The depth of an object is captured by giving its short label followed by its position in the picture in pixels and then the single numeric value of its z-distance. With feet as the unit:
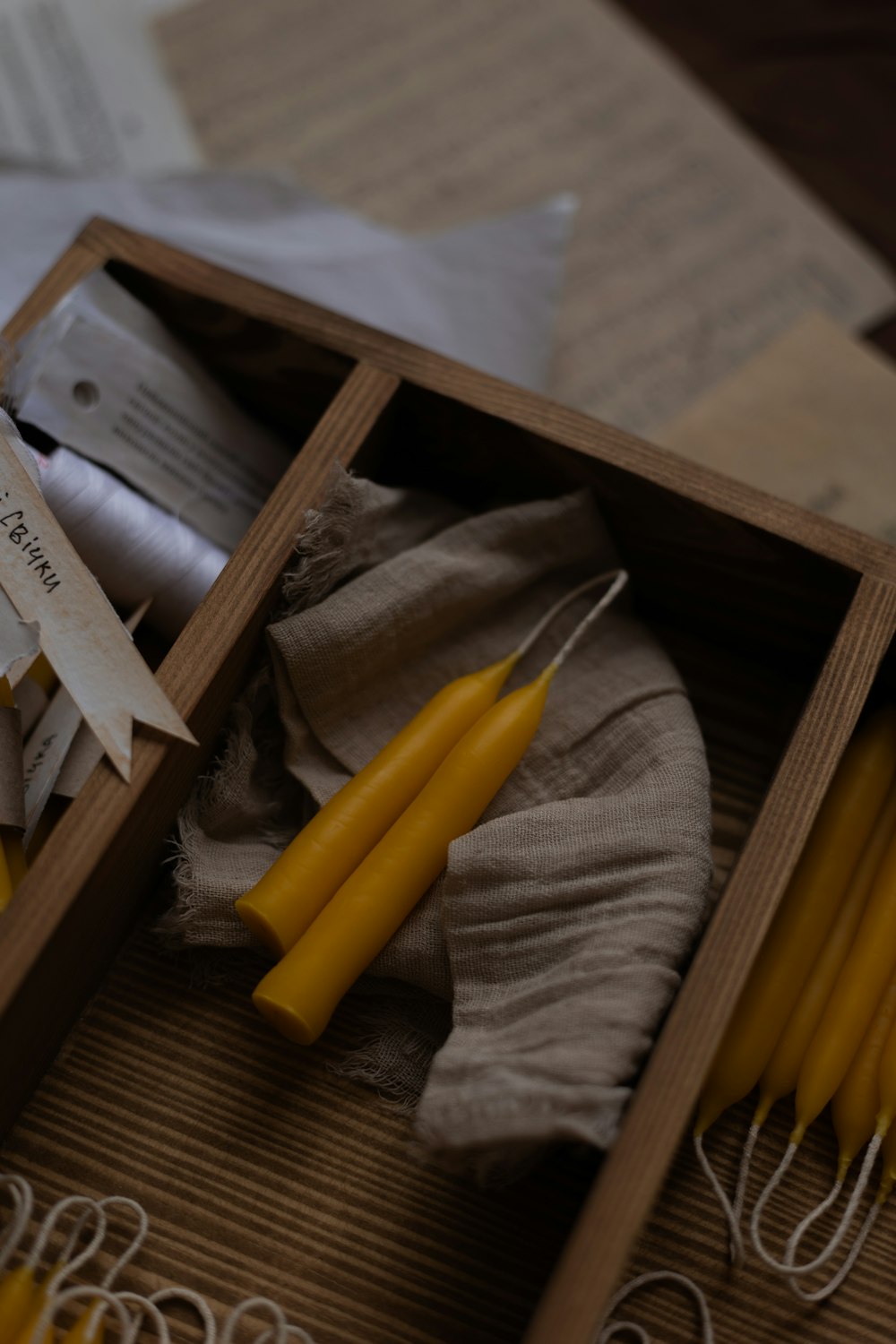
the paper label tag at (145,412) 1.97
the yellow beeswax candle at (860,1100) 1.71
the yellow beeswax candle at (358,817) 1.70
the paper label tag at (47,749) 1.77
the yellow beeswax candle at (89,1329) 1.51
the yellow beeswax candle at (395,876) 1.64
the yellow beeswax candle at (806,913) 1.73
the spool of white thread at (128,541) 1.94
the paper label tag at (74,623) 1.63
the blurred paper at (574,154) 3.05
